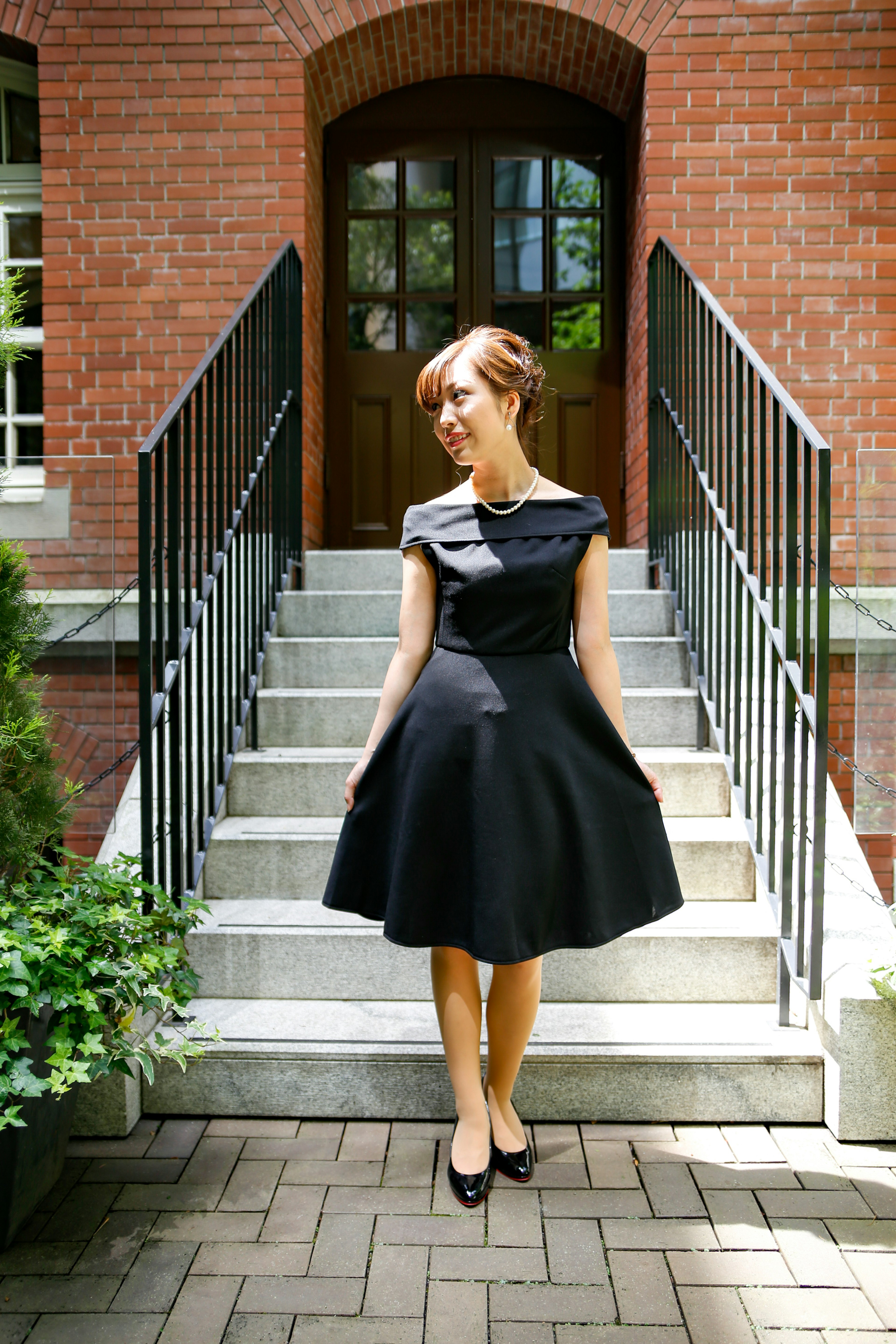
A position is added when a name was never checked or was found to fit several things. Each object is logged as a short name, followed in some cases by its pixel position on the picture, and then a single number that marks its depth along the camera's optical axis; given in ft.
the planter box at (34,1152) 5.97
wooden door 15.79
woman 6.09
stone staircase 7.38
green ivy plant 5.73
